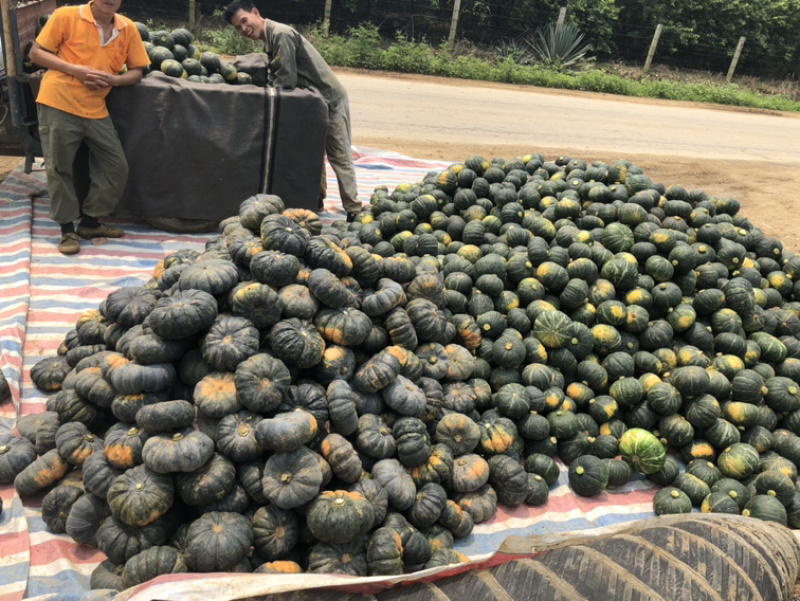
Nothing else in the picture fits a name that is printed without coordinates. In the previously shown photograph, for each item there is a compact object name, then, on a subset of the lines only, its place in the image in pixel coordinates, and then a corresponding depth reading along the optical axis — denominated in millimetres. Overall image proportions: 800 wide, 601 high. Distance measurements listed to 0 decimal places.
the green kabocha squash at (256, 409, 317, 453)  3281
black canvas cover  6910
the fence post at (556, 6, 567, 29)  22719
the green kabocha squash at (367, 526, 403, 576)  3252
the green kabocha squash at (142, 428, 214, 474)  3215
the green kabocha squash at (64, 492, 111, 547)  3395
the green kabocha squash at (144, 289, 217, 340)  3625
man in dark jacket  7062
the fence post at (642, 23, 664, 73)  24275
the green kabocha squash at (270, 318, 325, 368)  3678
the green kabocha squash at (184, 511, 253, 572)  3049
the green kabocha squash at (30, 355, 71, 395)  4543
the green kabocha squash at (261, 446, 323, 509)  3229
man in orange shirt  6070
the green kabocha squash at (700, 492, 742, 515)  4090
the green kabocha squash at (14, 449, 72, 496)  3662
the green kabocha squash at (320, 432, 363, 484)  3446
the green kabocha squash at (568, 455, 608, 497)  4336
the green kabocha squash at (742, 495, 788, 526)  3995
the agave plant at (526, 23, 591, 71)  22672
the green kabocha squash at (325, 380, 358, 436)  3625
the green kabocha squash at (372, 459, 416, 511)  3570
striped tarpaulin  3297
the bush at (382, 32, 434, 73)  19875
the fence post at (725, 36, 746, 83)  25547
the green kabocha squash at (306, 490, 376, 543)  3154
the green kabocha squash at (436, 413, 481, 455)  4094
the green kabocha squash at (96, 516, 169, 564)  3193
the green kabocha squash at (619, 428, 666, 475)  4453
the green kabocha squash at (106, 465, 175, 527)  3164
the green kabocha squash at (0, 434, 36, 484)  3789
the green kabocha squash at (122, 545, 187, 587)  3059
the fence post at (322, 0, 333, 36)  20547
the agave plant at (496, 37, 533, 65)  22781
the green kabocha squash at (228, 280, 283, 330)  3779
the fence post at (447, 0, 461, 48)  22344
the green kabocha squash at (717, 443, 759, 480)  4367
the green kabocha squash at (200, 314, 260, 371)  3594
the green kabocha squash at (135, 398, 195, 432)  3354
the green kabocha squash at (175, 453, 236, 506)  3264
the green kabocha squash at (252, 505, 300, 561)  3242
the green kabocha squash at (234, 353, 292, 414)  3430
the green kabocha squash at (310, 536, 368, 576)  3173
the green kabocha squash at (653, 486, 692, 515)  4141
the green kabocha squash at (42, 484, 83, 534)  3514
